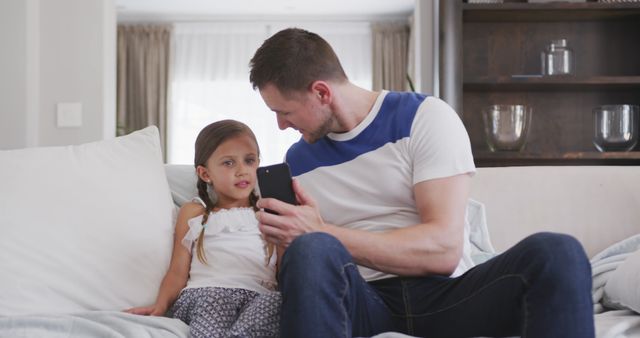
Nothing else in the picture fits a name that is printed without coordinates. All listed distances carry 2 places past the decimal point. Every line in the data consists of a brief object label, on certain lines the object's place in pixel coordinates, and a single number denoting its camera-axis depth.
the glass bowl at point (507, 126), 2.95
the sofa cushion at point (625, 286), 1.63
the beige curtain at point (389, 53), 8.59
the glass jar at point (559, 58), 3.16
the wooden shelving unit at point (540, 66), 3.32
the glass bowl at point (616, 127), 2.96
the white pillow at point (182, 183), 1.99
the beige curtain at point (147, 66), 8.71
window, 8.63
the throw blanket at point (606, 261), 1.80
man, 1.24
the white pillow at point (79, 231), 1.62
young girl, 1.55
